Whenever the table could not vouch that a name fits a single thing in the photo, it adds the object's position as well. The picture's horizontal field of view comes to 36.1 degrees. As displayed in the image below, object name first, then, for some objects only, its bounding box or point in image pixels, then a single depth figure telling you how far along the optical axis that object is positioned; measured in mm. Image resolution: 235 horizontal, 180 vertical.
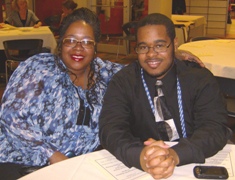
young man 1615
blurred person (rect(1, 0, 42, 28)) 6402
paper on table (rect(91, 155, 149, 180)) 1277
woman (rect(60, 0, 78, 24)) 6402
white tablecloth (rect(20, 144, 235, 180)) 1253
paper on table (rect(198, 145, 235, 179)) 1308
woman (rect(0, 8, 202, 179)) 1707
